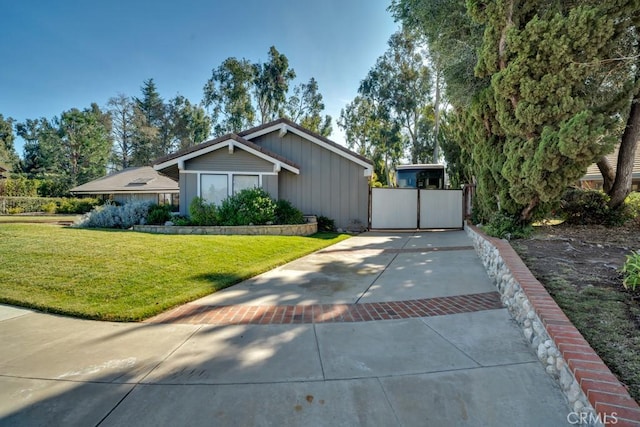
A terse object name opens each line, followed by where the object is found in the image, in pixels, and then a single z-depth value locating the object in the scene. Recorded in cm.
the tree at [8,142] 4097
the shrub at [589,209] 785
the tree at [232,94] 3216
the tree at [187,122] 3719
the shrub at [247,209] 1059
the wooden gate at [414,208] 1281
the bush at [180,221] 1071
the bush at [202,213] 1071
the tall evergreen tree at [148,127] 3931
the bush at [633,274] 350
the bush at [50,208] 2500
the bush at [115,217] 1114
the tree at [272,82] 3203
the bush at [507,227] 700
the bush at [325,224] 1273
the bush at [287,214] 1152
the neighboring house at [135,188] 2272
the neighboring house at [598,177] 1374
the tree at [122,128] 3769
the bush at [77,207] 2444
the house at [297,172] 1211
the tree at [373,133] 3078
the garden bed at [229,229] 1001
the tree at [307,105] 3512
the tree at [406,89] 2797
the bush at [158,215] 1137
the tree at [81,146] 3406
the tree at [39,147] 3569
